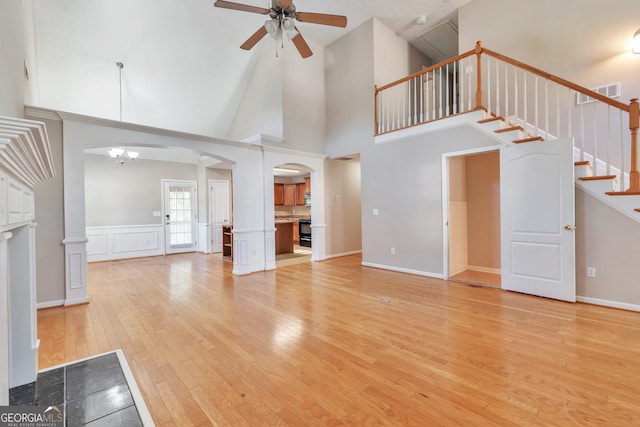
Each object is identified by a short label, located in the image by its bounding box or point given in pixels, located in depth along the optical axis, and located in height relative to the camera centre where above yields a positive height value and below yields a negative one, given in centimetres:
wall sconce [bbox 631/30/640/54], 345 +208
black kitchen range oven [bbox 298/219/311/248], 882 -62
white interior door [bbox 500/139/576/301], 340 -13
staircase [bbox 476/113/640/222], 311 +33
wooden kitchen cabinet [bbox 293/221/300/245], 940 -69
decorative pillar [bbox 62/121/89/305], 362 -3
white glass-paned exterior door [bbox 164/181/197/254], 779 -5
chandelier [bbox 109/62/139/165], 507 +134
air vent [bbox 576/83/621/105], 378 +162
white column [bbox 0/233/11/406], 109 -44
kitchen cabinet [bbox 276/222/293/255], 739 -68
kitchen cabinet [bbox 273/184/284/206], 1014 +70
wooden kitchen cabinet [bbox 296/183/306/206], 1004 +72
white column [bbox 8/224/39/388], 185 -64
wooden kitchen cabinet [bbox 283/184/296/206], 1020 +70
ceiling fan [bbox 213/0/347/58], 276 +206
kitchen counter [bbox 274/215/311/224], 943 -17
